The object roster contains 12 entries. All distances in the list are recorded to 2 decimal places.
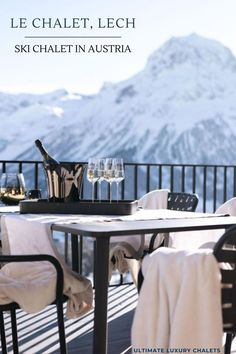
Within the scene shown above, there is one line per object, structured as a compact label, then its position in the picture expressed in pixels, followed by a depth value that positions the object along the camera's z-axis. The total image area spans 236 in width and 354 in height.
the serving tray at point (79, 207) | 3.78
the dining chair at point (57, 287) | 3.06
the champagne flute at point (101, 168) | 4.00
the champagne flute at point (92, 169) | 4.01
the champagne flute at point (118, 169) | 4.02
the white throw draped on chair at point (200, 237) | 3.95
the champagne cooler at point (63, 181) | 3.99
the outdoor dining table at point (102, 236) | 2.81
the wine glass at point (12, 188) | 4.41
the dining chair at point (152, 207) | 4.74
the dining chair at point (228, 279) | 2.43
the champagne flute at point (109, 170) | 4.01
